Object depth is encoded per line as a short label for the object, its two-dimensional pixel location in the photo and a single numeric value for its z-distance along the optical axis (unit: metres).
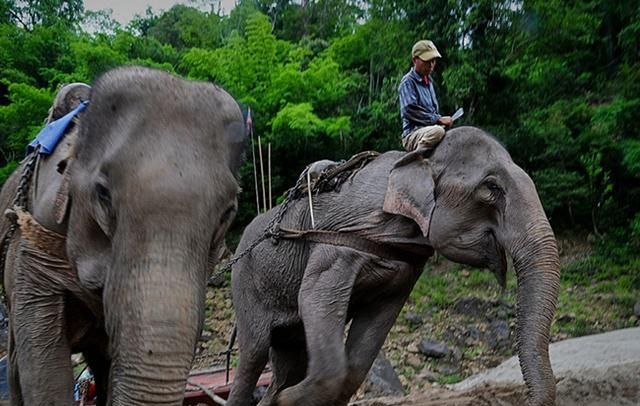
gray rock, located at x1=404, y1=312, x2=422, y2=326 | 11.10
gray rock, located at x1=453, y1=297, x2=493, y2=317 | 11.10
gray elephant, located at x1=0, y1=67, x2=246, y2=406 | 1.58
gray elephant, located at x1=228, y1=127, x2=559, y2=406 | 3.75
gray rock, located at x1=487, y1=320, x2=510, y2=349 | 10.06
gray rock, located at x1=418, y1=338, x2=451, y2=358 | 9.62
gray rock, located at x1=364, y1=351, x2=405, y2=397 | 7.55
